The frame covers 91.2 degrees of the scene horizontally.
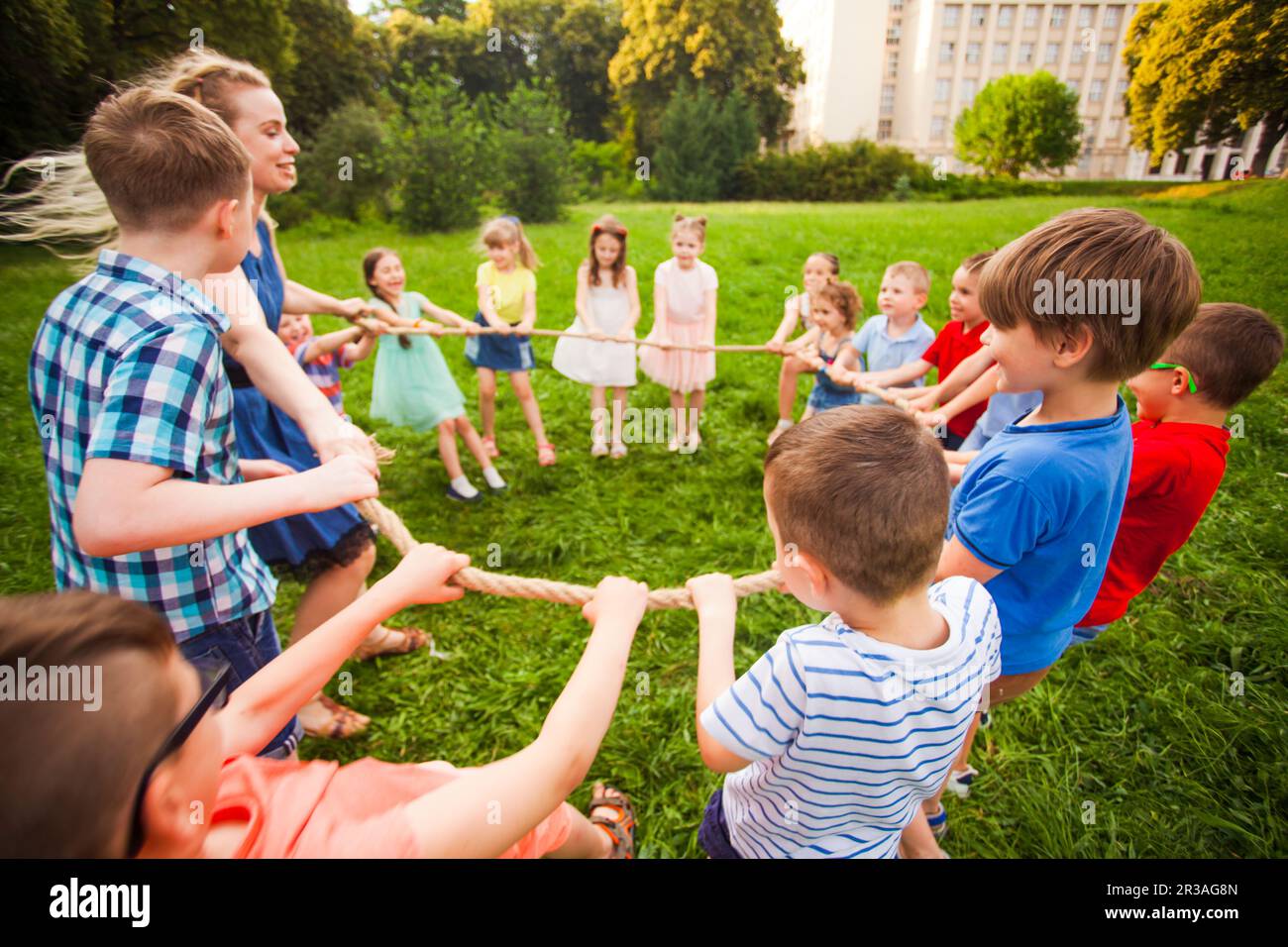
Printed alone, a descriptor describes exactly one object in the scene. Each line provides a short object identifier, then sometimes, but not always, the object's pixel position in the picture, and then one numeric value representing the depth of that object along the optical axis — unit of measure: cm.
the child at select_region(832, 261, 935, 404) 421
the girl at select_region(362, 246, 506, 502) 492
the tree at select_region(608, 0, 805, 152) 1945
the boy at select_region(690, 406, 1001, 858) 127
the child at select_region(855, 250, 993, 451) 356
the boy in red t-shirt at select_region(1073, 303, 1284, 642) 203
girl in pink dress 561
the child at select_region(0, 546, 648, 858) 78
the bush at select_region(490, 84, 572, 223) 1681
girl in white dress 564
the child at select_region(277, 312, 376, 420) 414
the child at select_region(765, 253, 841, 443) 514
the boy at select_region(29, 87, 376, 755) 139
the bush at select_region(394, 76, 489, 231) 1530
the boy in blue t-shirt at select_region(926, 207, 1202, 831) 160
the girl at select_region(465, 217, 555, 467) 553
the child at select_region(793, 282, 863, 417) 476
